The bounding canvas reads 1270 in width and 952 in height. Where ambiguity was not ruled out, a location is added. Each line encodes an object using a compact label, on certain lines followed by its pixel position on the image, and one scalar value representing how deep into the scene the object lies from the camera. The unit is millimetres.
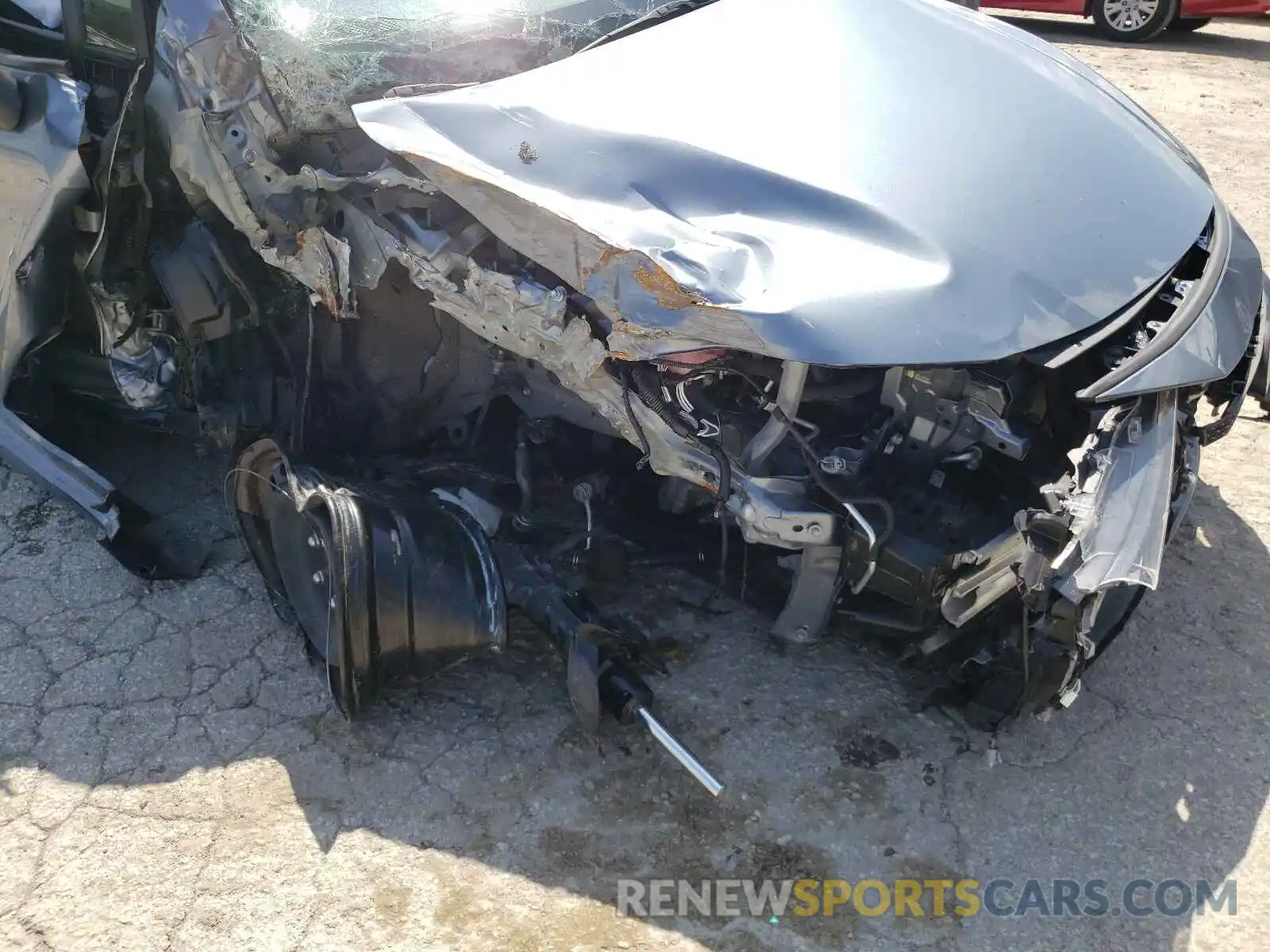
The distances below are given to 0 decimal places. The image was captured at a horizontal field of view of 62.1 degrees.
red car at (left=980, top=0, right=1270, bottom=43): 9281
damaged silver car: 2328
